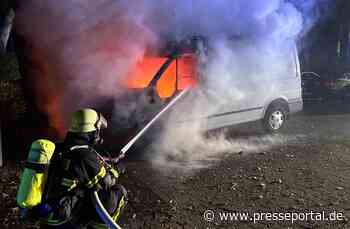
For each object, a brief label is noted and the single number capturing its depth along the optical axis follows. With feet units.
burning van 23.35
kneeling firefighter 9.49
